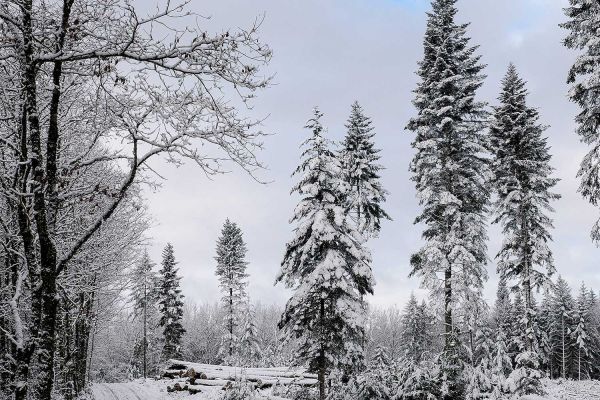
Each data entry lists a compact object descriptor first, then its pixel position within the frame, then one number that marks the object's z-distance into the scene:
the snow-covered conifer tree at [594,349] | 55.66
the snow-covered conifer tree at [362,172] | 26.64
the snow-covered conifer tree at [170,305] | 46.47
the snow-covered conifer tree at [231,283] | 43.00
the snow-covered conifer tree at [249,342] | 43.09
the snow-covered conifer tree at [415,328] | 56.09
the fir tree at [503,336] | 12.70
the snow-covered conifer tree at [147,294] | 46.39
